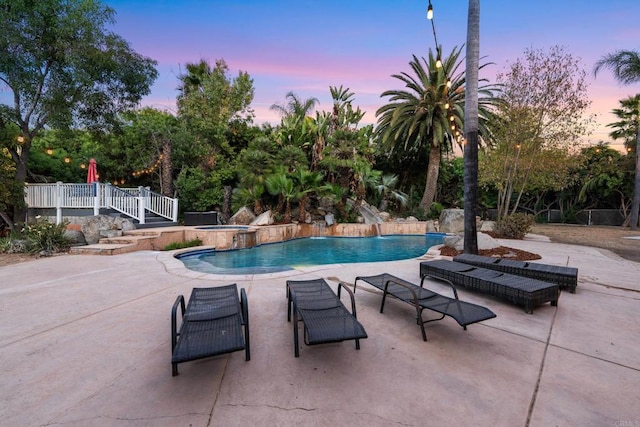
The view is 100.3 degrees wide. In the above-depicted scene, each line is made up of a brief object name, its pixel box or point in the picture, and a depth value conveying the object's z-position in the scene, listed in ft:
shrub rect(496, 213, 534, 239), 35.12
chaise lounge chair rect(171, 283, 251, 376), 6.46
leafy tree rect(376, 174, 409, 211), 64.08
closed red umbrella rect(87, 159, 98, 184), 35.99
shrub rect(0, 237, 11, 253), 24.99
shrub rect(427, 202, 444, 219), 60.15
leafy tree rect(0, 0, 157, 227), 28.84
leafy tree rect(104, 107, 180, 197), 50.14
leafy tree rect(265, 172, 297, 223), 43.70
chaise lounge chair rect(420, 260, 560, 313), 11.52
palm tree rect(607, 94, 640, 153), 56.34
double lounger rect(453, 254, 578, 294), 14.04
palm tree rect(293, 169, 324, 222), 45.57
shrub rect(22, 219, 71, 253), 24.66
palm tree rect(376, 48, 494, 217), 53.83
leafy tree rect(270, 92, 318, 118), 70.23
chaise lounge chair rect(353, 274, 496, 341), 8.76
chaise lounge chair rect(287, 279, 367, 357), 7.34
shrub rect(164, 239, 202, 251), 28.14
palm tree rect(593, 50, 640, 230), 47.63
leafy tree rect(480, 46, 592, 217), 31.94
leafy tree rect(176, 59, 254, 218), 52.90
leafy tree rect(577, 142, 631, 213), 56.49
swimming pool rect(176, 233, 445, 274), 25.81
